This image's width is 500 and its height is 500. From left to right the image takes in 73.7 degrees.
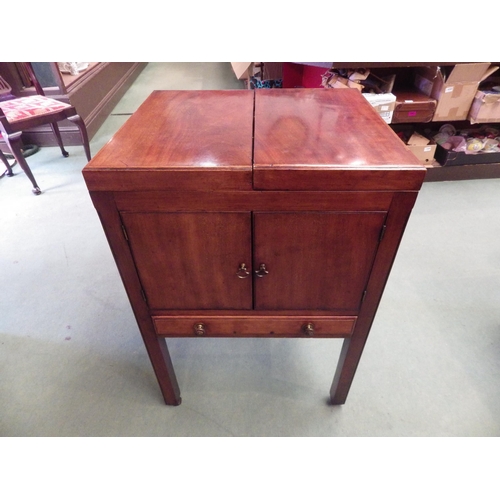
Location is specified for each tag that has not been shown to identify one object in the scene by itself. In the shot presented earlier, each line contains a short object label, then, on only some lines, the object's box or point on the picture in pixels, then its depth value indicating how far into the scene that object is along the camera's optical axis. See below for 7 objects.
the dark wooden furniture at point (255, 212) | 0.67
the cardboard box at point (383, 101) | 1.90
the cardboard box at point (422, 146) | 2.26
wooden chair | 2.07
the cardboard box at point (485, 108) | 2.00
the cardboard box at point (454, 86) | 1.95
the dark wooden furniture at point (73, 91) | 2.63
